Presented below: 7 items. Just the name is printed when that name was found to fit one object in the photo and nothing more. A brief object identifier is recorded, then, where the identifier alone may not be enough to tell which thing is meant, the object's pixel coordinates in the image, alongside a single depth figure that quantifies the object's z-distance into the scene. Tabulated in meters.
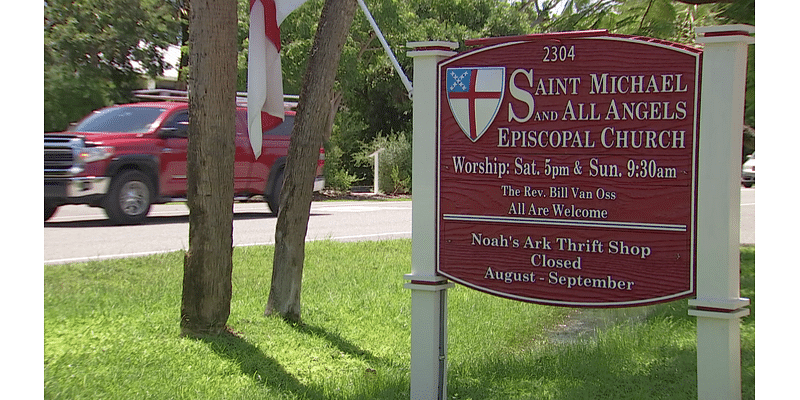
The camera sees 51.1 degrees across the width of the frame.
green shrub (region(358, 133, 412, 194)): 27.66
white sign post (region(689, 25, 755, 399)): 4.02
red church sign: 4.18
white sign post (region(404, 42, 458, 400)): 4.75
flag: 5.84
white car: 30.48
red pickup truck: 12.79
